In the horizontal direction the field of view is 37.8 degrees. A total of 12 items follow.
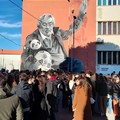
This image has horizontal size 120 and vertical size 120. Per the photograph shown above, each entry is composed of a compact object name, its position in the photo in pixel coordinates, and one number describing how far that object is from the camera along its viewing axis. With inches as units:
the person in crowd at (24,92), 156.4
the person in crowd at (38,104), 190.1
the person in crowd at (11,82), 180.4
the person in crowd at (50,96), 209.5
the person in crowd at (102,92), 279.5
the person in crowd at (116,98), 266.2
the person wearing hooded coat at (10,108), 81.7
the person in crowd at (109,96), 275.8
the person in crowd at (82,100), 187.6
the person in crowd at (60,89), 295.8
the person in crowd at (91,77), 261.2
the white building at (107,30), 678.1
